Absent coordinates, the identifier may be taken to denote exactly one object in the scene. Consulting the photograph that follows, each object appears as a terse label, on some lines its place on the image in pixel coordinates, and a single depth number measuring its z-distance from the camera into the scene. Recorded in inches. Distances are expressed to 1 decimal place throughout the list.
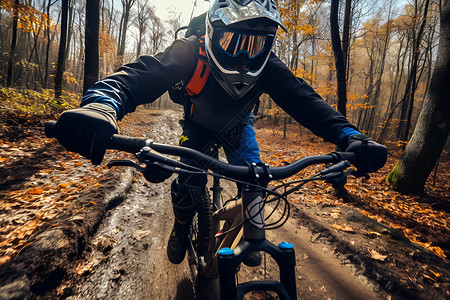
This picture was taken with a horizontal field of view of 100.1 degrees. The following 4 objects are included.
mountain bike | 39.5
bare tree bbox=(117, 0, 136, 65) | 829.0
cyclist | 43.4
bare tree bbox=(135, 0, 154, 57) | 978.8
